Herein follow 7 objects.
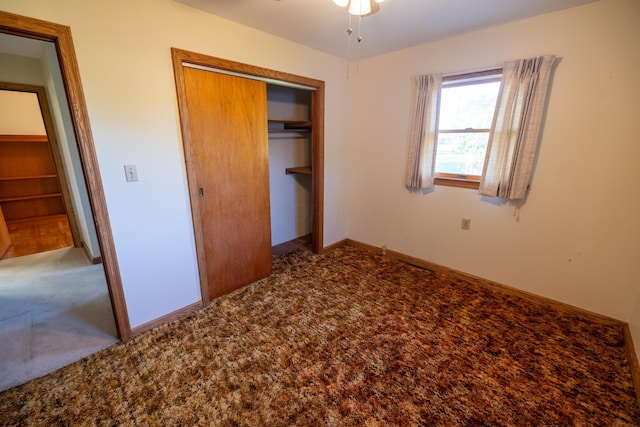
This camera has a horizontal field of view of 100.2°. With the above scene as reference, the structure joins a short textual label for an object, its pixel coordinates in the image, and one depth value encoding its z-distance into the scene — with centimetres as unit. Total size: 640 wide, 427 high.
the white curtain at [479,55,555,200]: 215
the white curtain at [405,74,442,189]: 269
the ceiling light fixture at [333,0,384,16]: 143
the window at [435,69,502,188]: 252
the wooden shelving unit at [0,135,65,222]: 471
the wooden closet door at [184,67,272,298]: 216
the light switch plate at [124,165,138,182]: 183
